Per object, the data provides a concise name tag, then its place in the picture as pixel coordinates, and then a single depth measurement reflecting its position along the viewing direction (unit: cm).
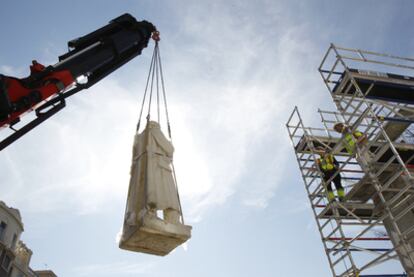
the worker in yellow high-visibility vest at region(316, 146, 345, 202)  1010
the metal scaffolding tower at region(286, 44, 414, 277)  884
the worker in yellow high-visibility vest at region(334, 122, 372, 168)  918
